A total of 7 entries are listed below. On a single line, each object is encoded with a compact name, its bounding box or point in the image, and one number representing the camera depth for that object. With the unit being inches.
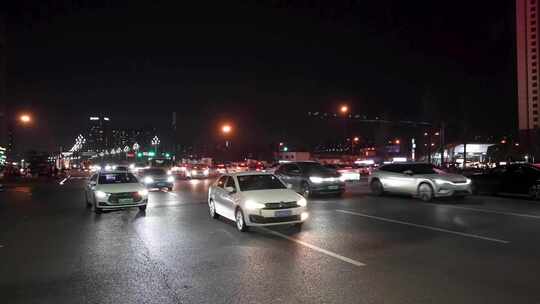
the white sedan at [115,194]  577.6
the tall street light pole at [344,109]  1414.9
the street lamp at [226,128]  1424.7
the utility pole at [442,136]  1480.3
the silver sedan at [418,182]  664.4
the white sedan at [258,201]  416.8
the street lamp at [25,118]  1431.5
